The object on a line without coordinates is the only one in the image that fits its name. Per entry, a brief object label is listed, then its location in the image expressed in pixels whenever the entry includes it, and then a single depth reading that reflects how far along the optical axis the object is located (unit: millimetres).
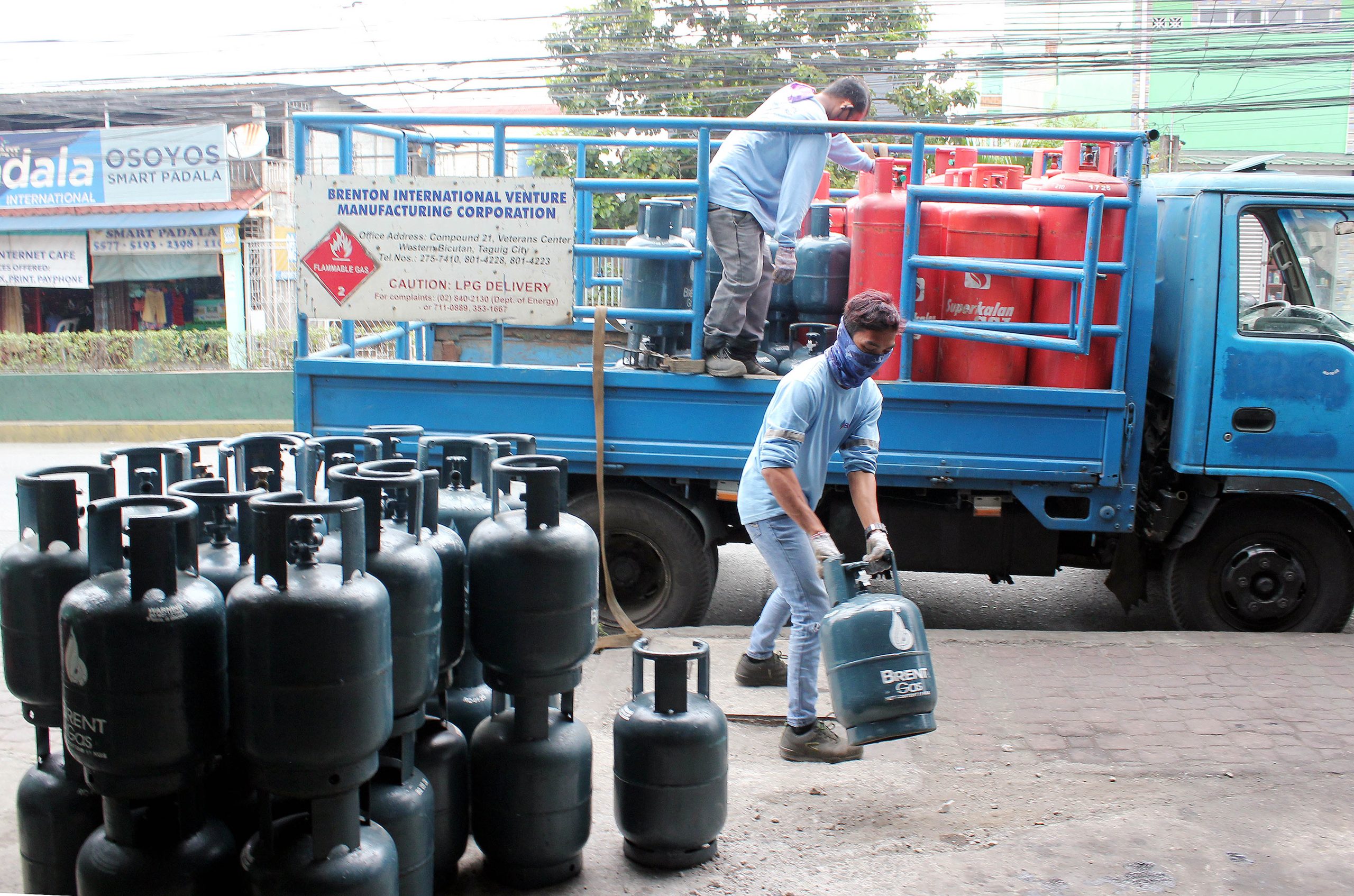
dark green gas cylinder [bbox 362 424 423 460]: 3609
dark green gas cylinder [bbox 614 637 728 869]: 3150
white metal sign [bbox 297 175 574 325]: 5078
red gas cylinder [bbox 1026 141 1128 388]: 5004
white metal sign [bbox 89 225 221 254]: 18344
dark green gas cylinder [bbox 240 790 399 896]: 2373
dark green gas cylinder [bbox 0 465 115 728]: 2537
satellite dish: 18047
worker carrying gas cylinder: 3816
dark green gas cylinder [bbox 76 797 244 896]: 2391
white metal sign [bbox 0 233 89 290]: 18566
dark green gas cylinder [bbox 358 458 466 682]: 2904
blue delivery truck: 4973
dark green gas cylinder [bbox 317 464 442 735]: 2543
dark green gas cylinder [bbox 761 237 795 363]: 5523
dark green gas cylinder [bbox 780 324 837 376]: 5273
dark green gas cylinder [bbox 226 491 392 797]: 2246
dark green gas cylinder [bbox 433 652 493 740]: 3340
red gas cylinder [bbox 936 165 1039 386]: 5043
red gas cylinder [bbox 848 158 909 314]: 5055
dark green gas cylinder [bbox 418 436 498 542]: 3318
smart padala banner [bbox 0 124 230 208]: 17469
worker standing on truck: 5004
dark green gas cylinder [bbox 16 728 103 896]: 2658
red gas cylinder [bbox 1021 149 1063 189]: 5443
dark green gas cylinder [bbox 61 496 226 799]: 2195
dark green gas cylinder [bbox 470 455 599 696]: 2875
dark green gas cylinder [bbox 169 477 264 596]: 2611
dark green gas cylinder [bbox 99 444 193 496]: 2945
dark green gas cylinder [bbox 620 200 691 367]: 5375
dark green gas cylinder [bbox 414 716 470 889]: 2977
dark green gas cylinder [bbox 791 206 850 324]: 5402
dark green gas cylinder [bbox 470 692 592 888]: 2990
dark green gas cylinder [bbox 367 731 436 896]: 2666
